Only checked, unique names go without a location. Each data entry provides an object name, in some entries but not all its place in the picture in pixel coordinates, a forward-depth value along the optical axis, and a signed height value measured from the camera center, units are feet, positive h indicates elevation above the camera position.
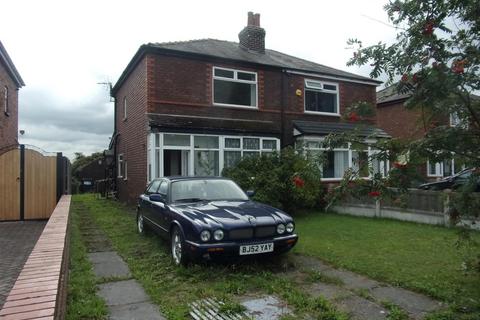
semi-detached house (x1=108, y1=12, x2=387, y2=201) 44.27 +7.83
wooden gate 37.50 -1.71
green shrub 36.81 -1.44
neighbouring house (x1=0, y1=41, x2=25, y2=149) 46.59 +9.15
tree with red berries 12.07 +2.65
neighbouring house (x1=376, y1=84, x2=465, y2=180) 73.41 +9.30
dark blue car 18.34 -2.85
